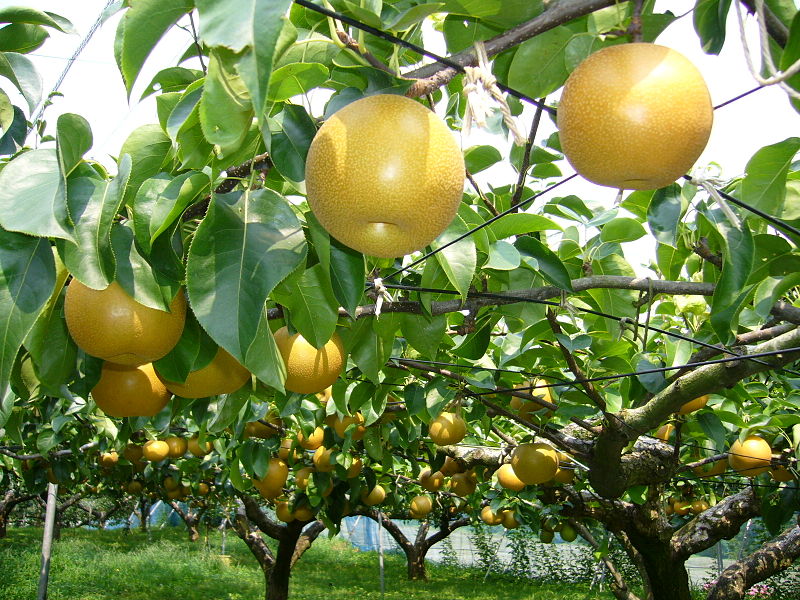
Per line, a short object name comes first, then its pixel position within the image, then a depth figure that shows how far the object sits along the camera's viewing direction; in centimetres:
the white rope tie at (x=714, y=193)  76
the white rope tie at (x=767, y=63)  60
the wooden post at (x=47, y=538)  709
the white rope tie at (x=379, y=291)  142
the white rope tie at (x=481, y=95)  69
